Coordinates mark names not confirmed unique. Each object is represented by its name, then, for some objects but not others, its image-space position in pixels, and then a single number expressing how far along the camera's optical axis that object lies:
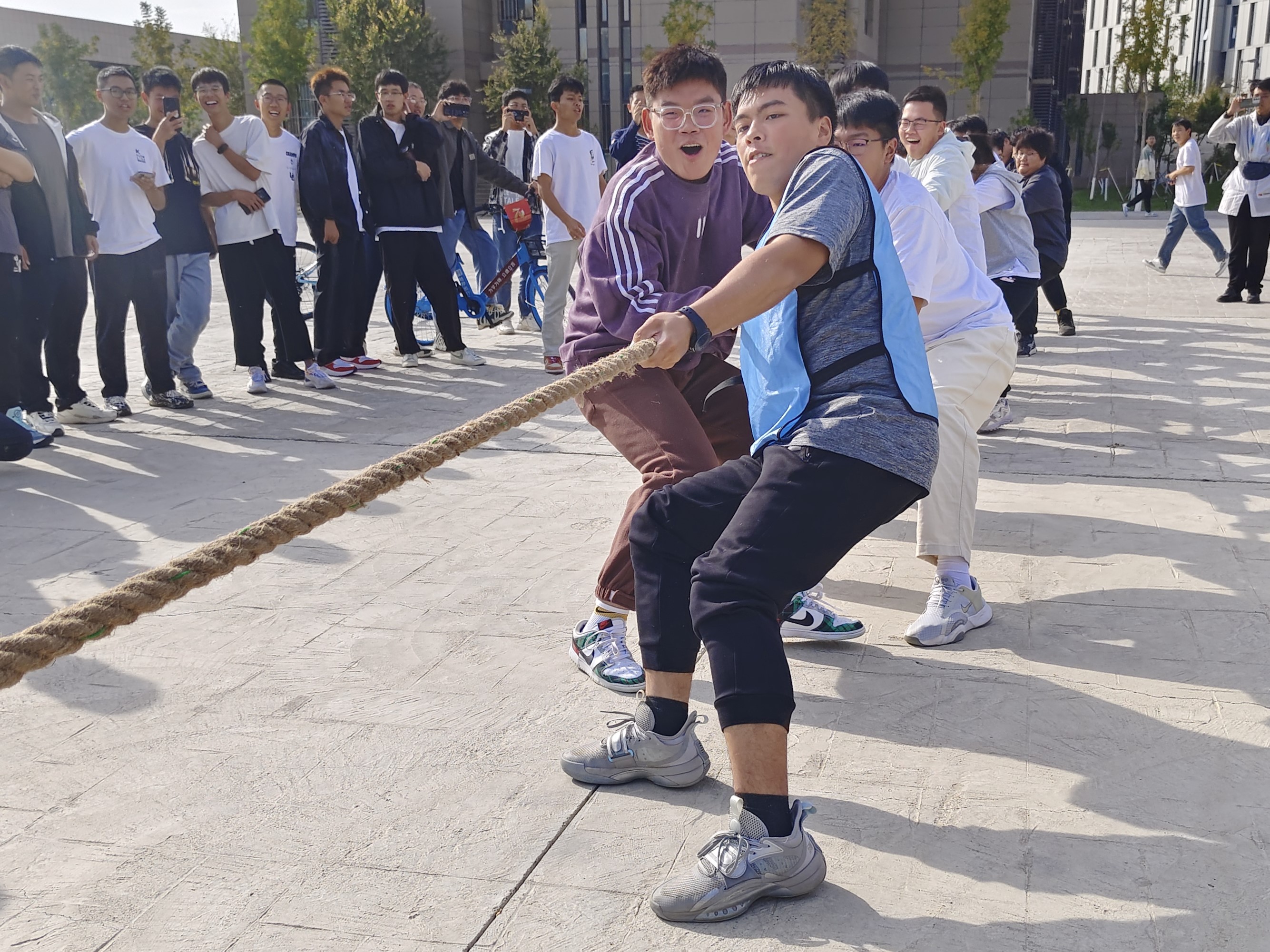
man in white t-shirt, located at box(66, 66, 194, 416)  6.76
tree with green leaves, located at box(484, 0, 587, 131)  41.12
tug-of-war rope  1.64
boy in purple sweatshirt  3.27
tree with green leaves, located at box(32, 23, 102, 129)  44.94
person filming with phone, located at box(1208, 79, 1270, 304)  10.52
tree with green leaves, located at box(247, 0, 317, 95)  42.44
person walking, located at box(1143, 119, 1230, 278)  12.34
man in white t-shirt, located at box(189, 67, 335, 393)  7.59
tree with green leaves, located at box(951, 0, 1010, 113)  39.44
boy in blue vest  2.30
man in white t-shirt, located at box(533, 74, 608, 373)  8.33
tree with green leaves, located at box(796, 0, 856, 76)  38.28
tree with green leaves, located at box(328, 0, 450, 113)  42.56
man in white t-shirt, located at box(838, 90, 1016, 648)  3.65
